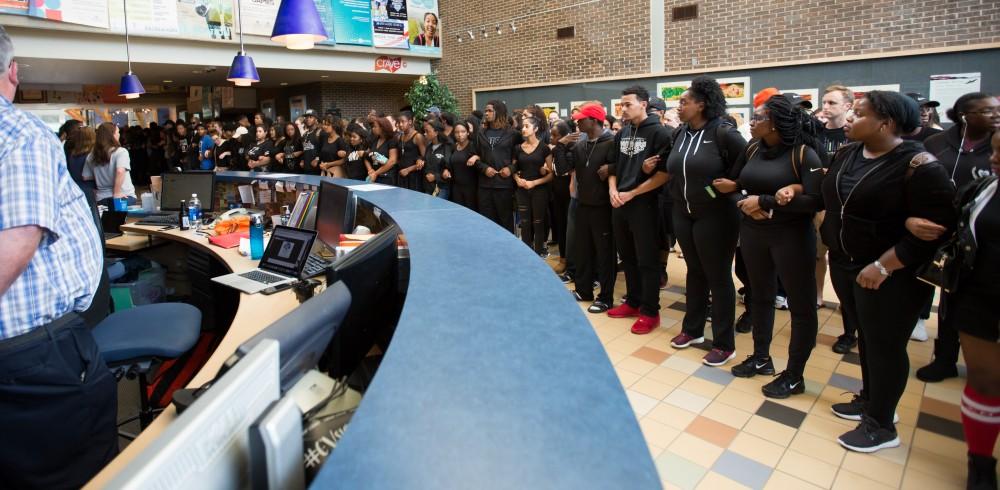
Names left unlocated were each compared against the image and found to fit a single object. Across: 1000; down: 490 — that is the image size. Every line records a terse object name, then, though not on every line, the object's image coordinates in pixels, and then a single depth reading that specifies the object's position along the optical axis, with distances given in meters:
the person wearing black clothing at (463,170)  5.85
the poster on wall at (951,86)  6.36
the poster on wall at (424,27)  11.66
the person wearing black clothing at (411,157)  6.78
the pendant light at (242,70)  5.25
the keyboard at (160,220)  4.52
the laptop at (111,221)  4.70
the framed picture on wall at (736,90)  7.90
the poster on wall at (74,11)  7.22
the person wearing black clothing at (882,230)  2.12
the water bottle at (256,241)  3.29
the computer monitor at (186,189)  4.84
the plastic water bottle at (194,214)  4.45
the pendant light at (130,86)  7.00
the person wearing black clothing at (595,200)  4.21
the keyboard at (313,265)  2.84
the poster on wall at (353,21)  10.37
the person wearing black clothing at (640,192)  3.67
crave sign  11.49
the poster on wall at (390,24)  10.98
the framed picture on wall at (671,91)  8.49
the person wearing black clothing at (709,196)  3.15
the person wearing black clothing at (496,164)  5.52
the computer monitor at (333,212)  3.01
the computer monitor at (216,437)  0.52
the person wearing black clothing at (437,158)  6.25
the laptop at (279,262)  2.69
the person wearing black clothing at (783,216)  2.70
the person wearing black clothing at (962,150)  2.85
